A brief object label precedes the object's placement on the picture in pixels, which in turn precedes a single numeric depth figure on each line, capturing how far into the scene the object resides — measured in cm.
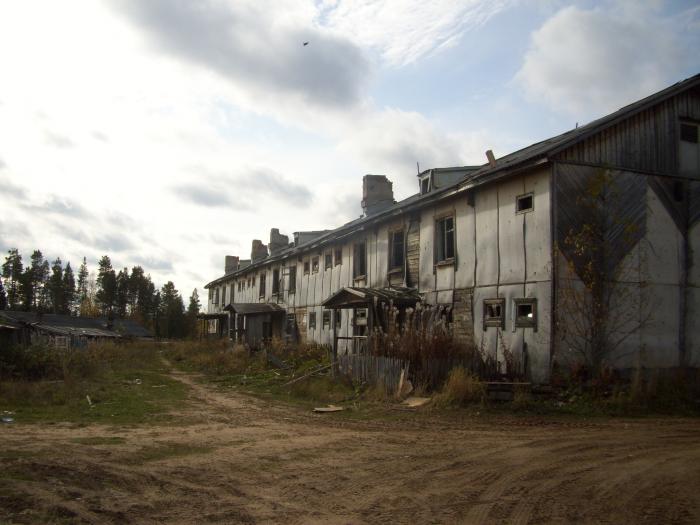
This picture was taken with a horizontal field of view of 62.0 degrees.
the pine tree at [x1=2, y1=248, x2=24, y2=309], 8562
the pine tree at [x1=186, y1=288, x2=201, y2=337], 7691
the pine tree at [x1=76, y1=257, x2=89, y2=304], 10070
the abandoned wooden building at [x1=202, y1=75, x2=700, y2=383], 1427
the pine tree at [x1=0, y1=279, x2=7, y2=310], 6956
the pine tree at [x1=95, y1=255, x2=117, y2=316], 9238
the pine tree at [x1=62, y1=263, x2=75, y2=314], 9275
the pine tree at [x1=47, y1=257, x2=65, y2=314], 8969
